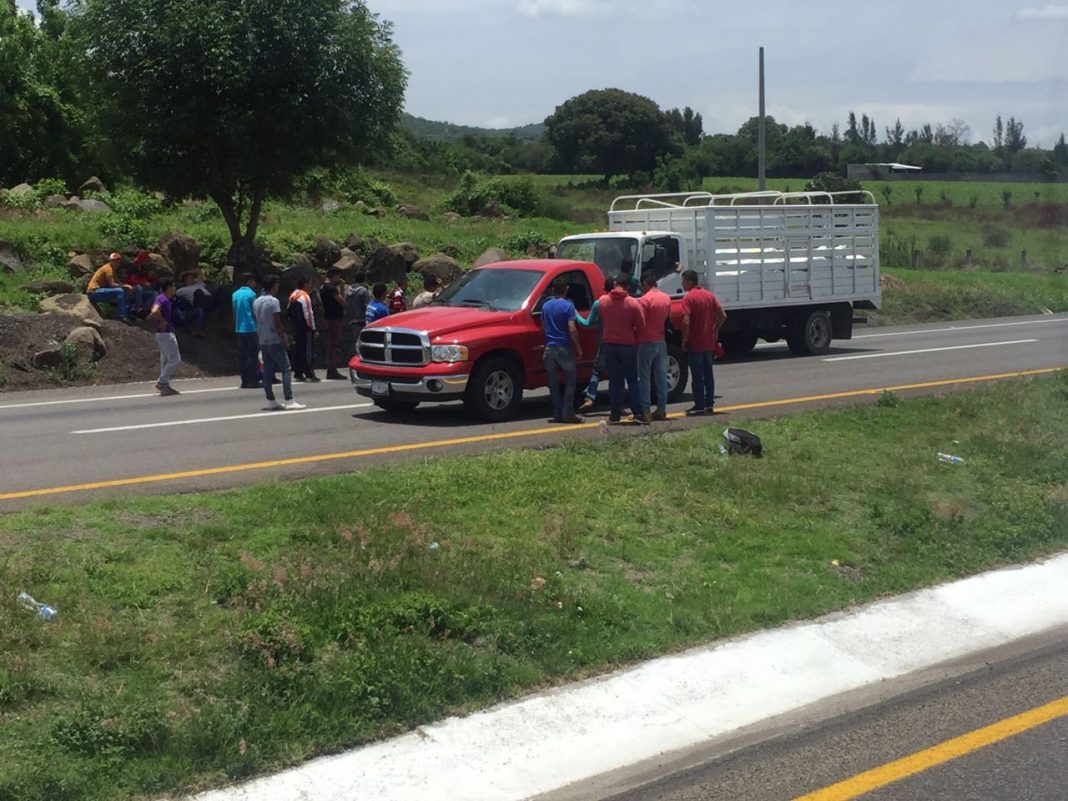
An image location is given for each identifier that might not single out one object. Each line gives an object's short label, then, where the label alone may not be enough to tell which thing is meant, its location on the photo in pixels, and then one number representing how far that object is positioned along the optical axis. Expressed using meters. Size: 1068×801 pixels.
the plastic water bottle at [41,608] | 7.02
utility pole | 35.34
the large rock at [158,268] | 25.23
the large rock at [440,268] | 28.81
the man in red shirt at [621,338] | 14.41
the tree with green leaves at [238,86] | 23.19
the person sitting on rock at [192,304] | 23.56
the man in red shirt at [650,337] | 14.55
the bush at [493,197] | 47.78
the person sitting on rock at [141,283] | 24.05
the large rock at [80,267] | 24.95
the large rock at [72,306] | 22.69
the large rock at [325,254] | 29.17
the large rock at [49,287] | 23.67
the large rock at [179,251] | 25.91
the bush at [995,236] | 45.40
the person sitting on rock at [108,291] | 23.52
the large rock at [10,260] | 24.70
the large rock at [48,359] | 21.05
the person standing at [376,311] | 18.84
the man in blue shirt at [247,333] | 19.36
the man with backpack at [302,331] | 19.64
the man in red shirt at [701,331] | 15.15
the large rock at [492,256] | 29.40
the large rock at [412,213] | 43.12
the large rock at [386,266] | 28.23
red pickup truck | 14.98
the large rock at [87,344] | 21.52
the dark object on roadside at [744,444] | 12.41
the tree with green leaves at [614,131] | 85.88
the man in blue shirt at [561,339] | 14.59
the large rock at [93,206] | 30.91
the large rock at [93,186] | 37.66
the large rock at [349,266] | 27.91
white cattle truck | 20.22
